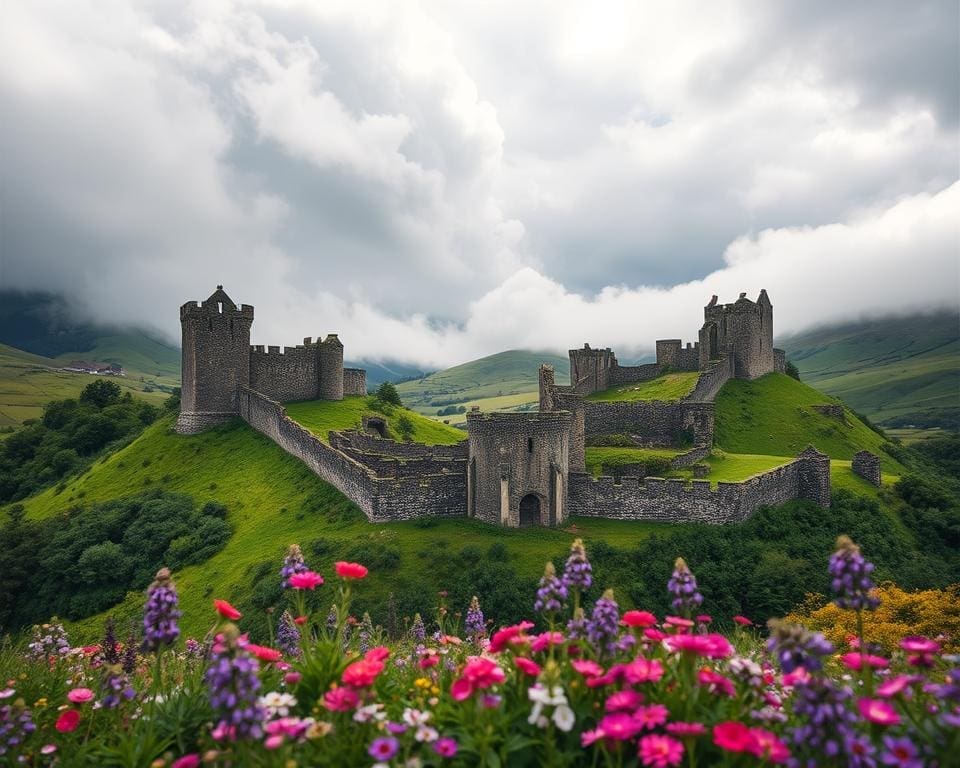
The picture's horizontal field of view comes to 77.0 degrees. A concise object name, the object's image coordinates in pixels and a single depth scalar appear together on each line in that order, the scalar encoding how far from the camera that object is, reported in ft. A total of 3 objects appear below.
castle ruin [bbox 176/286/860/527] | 100.27
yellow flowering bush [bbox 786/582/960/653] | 62.08
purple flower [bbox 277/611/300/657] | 25.79
